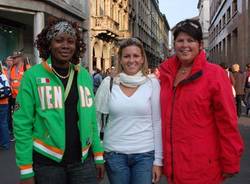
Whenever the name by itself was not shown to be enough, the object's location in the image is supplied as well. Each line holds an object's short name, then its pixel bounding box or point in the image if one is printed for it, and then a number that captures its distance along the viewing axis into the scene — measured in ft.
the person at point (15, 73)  18.68
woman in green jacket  5.51
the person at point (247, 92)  29.02
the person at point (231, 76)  27.16
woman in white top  6.41
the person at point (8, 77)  18.75
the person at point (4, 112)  15.94
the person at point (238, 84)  27.95
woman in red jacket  5.60
